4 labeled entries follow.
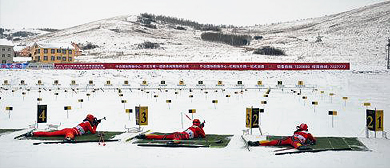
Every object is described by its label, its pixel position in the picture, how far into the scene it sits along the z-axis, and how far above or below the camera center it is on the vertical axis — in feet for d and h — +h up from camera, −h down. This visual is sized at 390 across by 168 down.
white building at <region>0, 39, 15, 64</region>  241.76 +20.59
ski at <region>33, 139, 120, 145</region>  39.79 -6.33
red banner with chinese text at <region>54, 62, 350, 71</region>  158.61 +8.11
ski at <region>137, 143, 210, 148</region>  37.65 -6.27
